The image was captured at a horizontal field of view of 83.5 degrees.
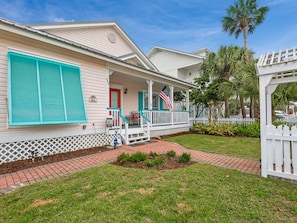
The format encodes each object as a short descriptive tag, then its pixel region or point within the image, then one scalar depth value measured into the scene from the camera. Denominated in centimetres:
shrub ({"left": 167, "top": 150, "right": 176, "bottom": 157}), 548
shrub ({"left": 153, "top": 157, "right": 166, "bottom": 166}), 470
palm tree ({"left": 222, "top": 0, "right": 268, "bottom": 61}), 1666
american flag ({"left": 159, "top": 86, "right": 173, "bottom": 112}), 1034
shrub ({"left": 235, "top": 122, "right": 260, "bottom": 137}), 1023
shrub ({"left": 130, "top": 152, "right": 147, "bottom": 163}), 495
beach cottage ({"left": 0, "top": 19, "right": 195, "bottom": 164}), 495
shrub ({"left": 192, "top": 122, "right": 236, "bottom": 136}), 1105
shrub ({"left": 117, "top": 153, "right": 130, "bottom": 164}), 491
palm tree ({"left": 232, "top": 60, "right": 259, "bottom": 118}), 980
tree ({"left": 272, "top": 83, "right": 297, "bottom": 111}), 936
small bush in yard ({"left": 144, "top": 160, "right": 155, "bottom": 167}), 460
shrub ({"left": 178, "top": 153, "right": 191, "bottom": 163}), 493
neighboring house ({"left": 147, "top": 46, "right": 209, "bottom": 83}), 1885
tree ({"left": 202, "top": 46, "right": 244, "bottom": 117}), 1389
